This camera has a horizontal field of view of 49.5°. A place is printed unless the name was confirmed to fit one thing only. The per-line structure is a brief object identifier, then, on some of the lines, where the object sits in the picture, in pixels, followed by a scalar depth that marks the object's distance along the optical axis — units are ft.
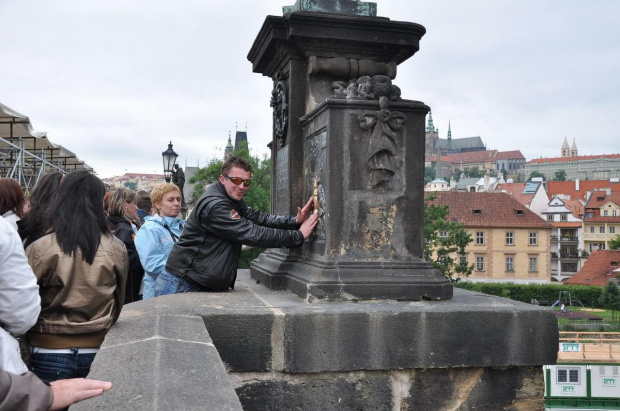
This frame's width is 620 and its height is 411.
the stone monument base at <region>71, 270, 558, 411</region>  12.05
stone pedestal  14.47
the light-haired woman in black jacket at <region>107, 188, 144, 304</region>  17.87
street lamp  56.24
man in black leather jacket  14.79
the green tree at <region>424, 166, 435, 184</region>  587.48
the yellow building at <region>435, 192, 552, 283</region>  216.13
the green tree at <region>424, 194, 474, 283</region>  162.30
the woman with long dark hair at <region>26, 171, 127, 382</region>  9.57
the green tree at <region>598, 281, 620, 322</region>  167.32
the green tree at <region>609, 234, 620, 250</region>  237.18
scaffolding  44.47
